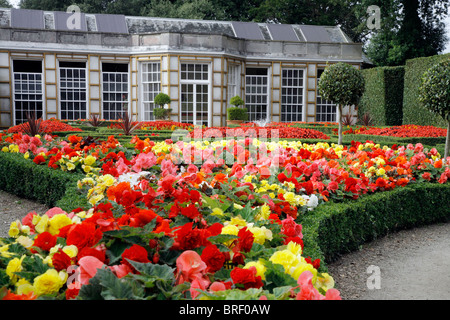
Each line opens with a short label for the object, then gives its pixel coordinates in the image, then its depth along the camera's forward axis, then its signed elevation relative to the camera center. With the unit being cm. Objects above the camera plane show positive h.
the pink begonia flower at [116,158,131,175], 410 -47
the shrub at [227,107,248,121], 1861 +14
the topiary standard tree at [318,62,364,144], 1102 +80
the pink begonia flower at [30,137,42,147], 680 -38
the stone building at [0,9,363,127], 1930 +205
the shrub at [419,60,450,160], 790 +49
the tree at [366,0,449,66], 2542 +481
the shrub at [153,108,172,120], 1853 +12
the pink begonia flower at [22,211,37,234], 223 -51
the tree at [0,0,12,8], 3079 +750
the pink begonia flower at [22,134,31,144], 709 -37
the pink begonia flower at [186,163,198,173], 371 -42
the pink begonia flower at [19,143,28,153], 691 -49
